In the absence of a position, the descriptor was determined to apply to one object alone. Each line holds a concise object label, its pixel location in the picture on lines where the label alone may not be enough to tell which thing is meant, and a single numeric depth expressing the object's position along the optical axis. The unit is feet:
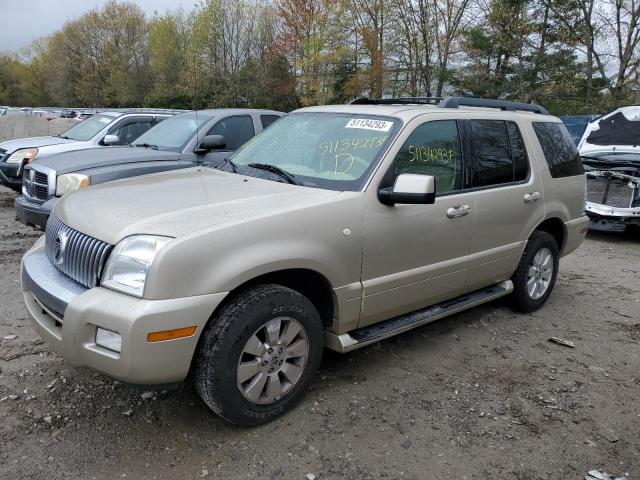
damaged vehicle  26.48
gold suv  8.36
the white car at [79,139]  28.37
